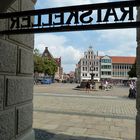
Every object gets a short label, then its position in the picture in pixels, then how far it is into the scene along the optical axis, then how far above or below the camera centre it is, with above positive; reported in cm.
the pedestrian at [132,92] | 1440 -169
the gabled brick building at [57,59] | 7489 +891
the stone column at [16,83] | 219 -15
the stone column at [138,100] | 278 -48
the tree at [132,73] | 4657 +35
